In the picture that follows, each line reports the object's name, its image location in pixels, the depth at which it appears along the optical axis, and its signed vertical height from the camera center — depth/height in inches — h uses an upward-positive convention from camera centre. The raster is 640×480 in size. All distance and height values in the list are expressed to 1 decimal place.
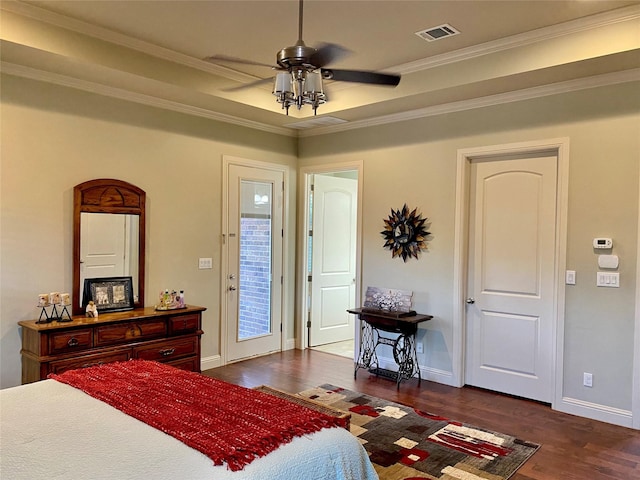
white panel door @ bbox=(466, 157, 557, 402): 161.9 -15.1
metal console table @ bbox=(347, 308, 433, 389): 179.2 -44.3
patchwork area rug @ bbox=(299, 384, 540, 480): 113.2 -57.1
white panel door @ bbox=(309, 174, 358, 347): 240.7 -14.5
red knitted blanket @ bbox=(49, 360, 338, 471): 68.1 -31.1
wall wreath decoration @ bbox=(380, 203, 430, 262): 191.3 -0.1
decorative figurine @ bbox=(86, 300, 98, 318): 151.5 -26.8
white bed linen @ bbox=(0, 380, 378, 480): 61.6 -31.7
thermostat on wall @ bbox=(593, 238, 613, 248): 145.3 -2.1
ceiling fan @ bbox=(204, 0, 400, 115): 98.9 +35.3
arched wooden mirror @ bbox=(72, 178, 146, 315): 157.6 -1.8
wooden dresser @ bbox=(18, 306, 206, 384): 137.3 -35.9
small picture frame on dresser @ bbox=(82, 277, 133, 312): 158.2 -22.4
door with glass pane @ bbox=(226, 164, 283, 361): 207.9 -14.3
